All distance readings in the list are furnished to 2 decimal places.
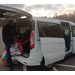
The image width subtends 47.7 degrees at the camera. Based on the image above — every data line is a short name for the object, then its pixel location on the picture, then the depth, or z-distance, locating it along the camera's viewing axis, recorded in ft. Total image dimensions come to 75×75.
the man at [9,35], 10.15
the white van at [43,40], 9.12
